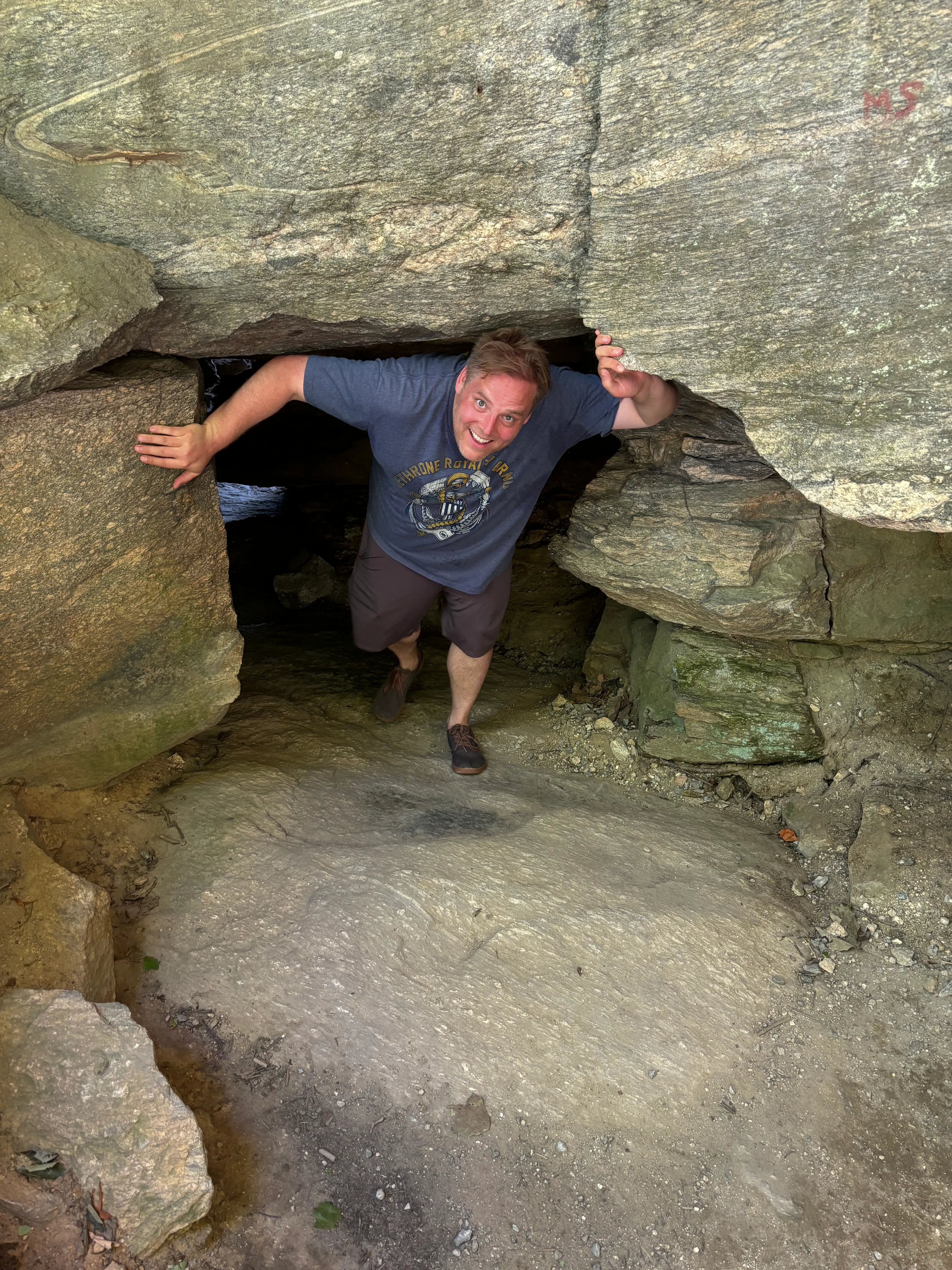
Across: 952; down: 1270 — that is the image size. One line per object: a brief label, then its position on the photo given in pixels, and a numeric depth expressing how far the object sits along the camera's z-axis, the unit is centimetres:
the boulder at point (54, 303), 227
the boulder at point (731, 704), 382
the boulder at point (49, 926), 253
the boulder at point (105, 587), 265
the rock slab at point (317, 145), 221
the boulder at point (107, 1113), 214
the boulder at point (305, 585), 538
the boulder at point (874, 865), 330
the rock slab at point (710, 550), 339
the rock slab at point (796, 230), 203
